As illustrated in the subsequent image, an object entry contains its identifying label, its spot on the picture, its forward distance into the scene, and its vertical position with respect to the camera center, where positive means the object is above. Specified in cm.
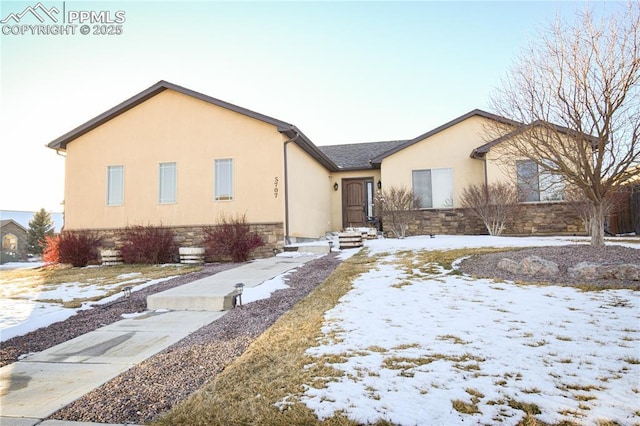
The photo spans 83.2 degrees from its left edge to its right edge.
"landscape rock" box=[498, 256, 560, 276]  534 -67
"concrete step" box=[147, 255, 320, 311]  496 -94
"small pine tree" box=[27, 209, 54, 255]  2823 +12
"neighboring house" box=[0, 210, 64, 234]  2984 +139
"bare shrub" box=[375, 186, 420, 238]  1230 +53
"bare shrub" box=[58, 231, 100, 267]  1059 -54
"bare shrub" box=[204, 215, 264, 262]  991 -36
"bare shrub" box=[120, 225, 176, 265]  1027 -47
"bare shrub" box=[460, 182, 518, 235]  1155 +63
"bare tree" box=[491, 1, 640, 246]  562 +201
